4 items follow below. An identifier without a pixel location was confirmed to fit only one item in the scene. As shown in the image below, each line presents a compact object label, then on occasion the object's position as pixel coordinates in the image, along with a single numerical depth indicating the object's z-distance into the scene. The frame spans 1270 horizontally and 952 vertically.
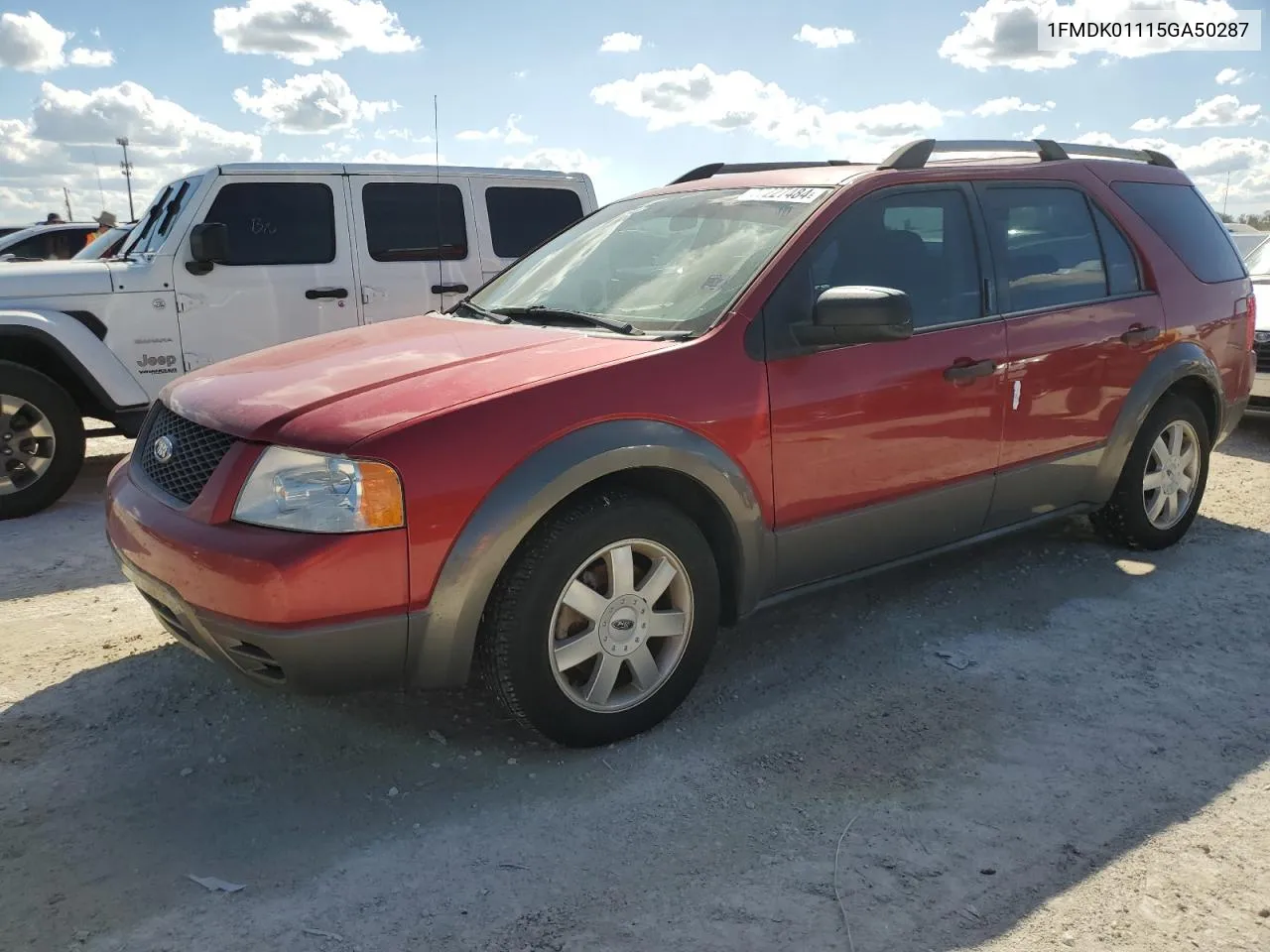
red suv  2.69
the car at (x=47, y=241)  12.21
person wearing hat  11.53
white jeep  5.93
